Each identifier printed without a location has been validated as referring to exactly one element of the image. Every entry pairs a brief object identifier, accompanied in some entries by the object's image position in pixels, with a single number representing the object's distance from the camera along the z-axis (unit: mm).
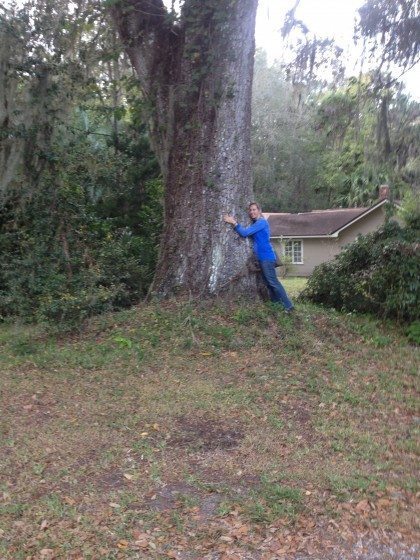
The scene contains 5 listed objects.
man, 9664
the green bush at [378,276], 10375
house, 34844
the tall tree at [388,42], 11648
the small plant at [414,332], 9875
